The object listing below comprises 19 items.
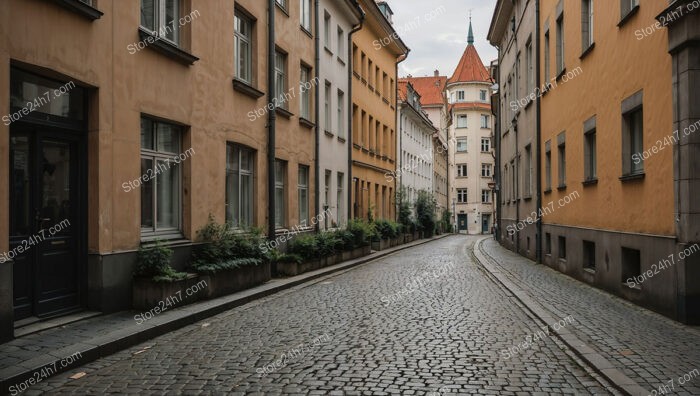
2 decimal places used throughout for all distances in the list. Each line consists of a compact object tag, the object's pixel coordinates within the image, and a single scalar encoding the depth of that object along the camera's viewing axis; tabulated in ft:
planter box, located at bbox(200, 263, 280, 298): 37.14
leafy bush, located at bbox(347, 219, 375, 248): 75.94
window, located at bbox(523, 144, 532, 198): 76.28
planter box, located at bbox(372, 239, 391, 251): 93.97
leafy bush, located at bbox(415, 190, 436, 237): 143.02
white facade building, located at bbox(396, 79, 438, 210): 146.80
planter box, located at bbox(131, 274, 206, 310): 32.24
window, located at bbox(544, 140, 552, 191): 62.93
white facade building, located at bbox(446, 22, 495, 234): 280.51
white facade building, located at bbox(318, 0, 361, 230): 75.51
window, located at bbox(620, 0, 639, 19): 37.35
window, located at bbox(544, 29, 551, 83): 63.26
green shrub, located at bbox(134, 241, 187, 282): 32.86
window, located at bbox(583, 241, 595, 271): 46.19
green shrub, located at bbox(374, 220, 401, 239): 99.71
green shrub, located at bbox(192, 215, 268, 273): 38.96
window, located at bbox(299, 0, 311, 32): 68.44
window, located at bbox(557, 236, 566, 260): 55.93
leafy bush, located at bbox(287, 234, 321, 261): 55.67
